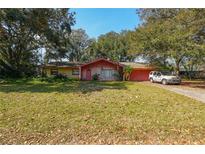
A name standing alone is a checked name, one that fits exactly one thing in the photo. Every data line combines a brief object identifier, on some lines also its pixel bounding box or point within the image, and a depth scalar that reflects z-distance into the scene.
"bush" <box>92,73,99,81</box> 17.76
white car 13.95
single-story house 18.16
